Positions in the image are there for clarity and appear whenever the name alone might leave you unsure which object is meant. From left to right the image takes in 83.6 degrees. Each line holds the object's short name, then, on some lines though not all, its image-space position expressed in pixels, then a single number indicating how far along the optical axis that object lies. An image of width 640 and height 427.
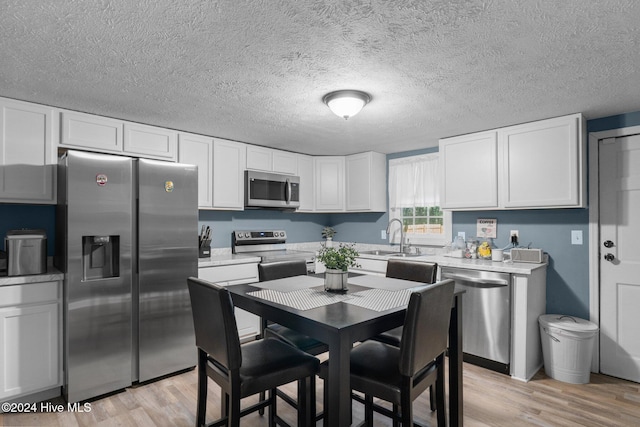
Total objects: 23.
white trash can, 2.75
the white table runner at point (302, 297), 1.72
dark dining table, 1.37
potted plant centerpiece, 2.00
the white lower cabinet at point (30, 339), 2.34
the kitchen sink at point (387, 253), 4.14
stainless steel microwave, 3.95
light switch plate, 3.10
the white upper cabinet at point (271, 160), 4.05
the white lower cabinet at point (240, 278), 3.39
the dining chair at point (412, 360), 1.53
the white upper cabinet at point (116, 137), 2.78
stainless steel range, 4.08
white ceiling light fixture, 2.41
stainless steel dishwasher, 2.91
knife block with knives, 3.65
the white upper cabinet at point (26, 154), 2.51
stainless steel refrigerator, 2.47
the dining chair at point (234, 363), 1.59
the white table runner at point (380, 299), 1.72
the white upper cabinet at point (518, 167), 2.88
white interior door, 2.86
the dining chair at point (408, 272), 2.35
